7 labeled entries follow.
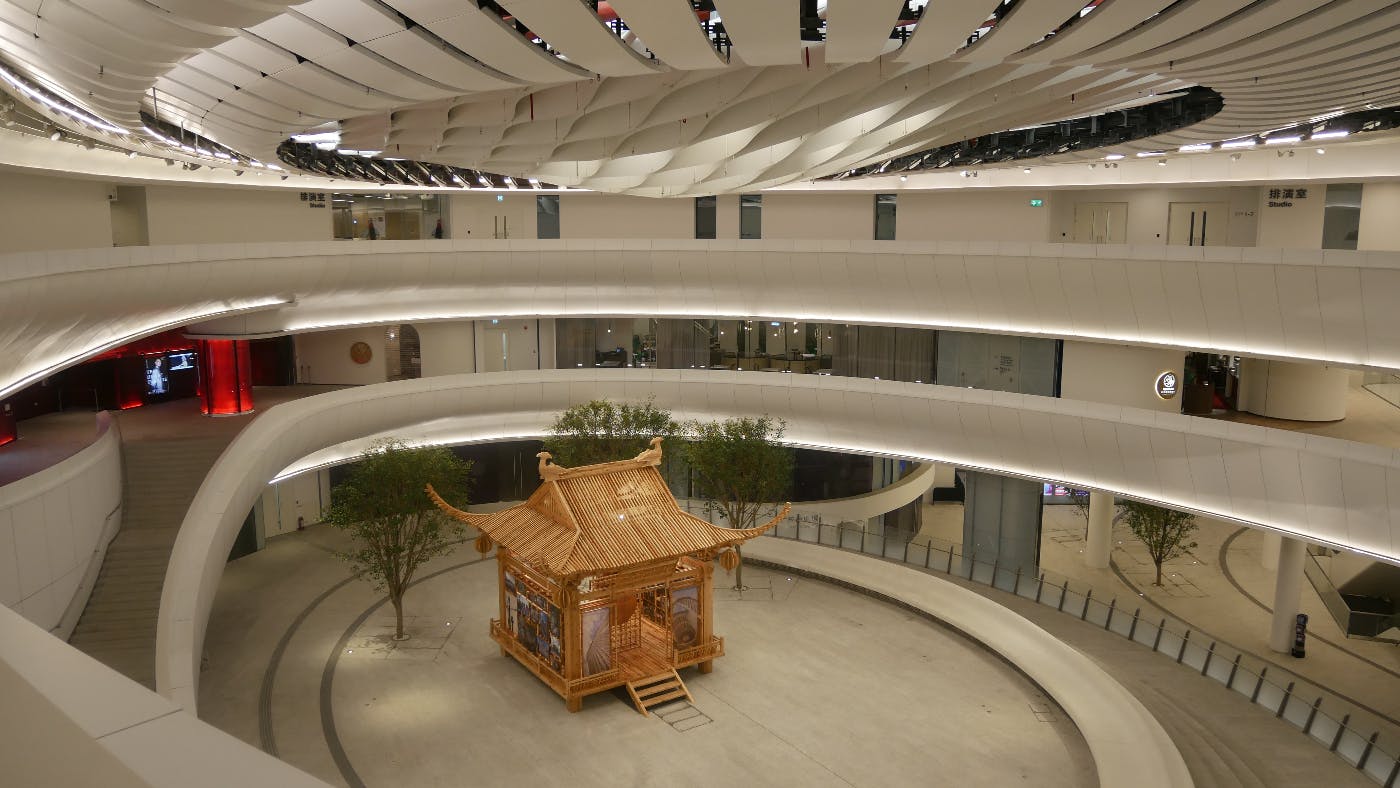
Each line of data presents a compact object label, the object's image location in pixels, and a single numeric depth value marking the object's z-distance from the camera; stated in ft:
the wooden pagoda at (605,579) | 64.03
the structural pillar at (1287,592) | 75.82
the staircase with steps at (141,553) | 57.31
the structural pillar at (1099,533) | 97.40
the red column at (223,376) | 94.02
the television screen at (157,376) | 101.40
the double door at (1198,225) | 90.27
